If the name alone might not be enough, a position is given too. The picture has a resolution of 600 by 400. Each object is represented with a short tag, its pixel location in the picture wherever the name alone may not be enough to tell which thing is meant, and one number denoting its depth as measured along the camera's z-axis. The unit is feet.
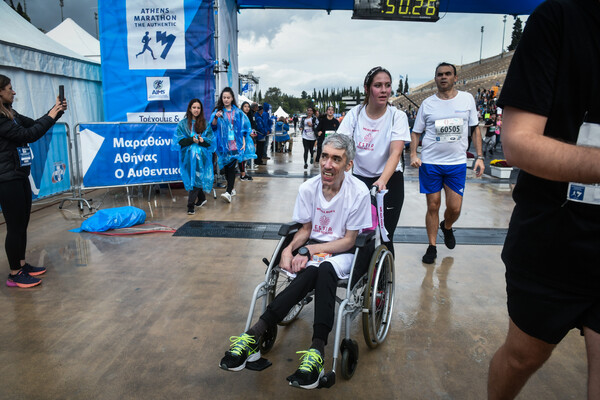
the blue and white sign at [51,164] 20.52
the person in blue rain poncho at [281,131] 54.16
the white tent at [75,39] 36.17
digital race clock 27.35
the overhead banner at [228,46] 26.94
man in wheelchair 7.16
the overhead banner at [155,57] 26.16
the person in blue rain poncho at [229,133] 23.67
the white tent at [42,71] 21.84
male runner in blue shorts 13.47
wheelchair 7.52
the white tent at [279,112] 84.20
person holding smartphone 11.06
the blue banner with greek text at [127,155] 20.16
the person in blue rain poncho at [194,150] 21.03
